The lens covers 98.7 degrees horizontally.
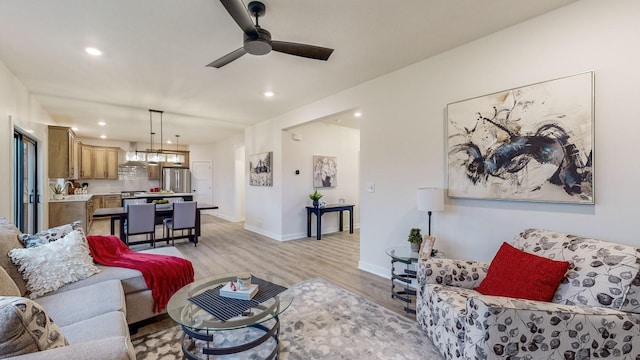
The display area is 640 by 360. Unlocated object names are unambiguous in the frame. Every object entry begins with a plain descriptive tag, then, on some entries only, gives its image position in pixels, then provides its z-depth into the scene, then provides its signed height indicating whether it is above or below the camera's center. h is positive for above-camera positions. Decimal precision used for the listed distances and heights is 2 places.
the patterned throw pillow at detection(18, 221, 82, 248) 2.24 -0.50
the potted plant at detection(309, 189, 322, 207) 5.88 -0.43
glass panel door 4.21 -0.11
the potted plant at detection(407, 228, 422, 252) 2.91 -0.66
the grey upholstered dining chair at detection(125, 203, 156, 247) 4.78 -0.75
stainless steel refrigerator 9.63 -0.09
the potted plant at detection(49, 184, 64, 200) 6.00 -0.34
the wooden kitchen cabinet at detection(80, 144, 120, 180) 8.37 +0.47
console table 5.76 -0.74
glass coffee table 1.73 -0.91
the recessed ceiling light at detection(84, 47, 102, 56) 2.84 +1.32
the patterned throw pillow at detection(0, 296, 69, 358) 0.90 -0.53
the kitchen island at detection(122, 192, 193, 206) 7.21 -0.52
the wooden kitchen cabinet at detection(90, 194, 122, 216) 8.54 -0.76
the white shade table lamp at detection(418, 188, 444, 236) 2.80 -0.23
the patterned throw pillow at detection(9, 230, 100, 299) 1.99 -0.67
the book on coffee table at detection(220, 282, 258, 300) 1.99 -0.85
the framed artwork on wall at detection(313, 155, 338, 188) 6.24 +0.14
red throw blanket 2.46 -0.83
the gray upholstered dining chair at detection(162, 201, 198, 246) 5.22 -0.76
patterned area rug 2.04 -1.30
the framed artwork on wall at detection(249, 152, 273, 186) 6.04 +0.18
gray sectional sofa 1.00 -0.84
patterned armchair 1.46 -0.77
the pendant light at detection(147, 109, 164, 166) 6.55 +0.48
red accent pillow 1.73 -0.66
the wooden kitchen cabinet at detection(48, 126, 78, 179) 5.42 +0.51
